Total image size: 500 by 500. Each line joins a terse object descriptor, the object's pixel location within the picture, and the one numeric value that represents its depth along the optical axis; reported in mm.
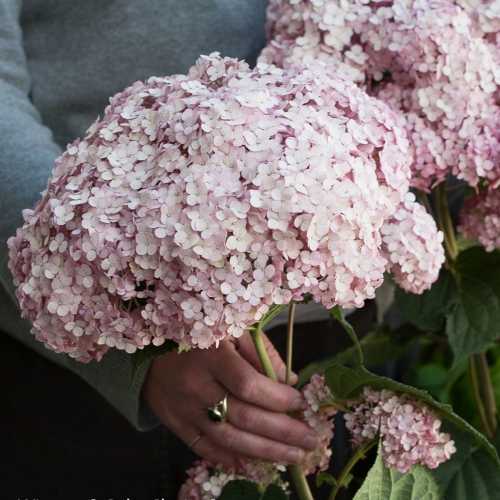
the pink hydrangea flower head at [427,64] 1214
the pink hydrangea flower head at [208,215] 1076
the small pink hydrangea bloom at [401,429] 1177
